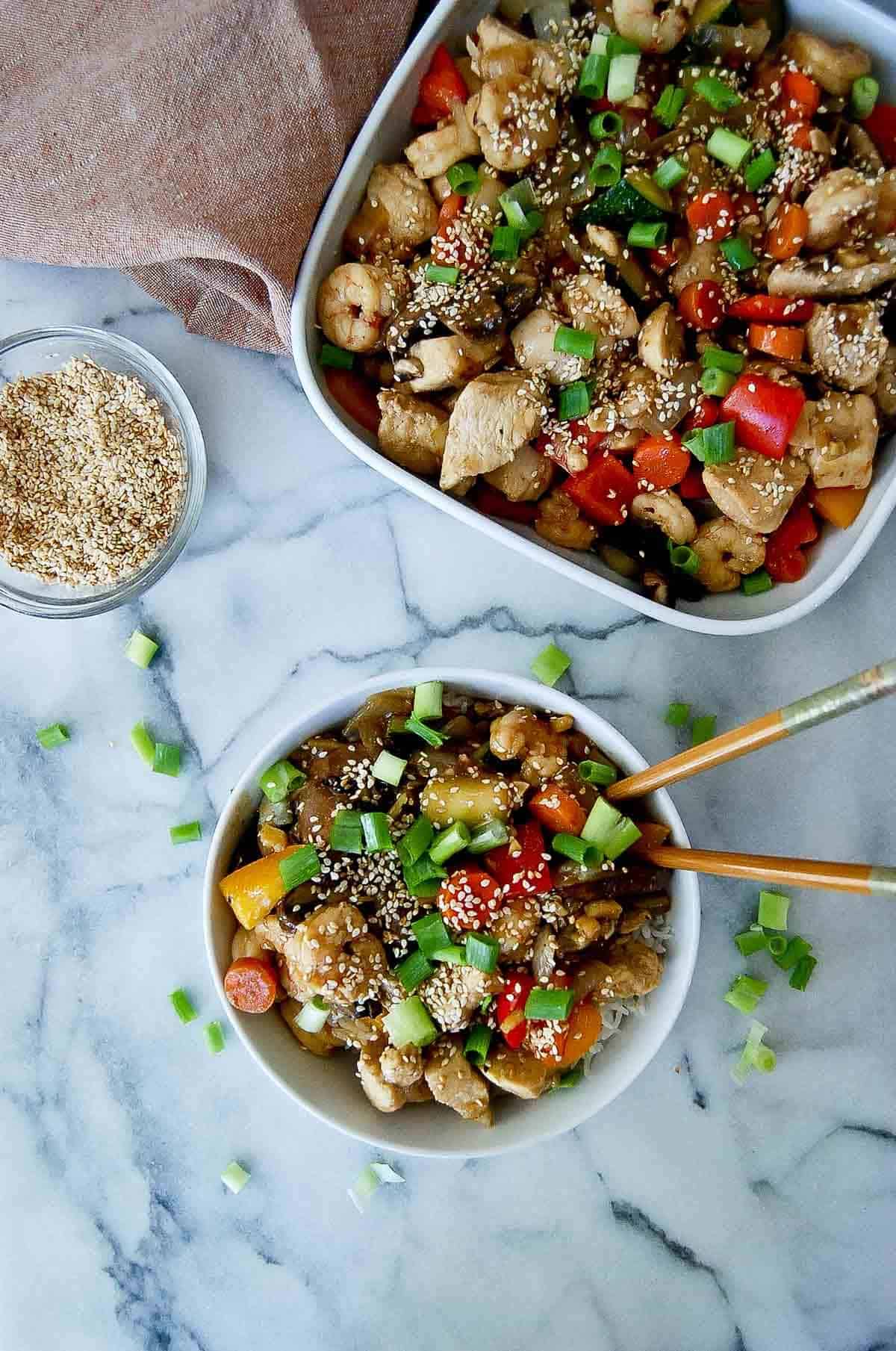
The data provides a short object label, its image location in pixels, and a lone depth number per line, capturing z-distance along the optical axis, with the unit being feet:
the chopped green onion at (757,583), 2.05
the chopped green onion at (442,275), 2.01
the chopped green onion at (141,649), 2.21
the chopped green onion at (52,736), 2.22
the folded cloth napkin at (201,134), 2.03
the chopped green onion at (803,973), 2.17
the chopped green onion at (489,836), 1.98
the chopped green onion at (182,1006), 2.21
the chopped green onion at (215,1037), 2.21
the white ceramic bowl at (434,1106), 2.02
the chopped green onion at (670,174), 1.99
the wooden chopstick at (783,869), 1.73
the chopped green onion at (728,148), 2.00
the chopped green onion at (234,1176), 2.20
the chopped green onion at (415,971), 2.01
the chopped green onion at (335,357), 2.07
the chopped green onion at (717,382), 1.98
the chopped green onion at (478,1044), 2.03
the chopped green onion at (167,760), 2.21
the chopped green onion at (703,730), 2.17
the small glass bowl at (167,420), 2.17
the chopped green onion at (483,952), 1.96
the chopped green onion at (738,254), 1.99
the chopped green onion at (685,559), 2.04
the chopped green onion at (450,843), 1.98
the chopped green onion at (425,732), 2.03
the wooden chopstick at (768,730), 1.65
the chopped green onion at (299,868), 2.00
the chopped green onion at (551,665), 2.17
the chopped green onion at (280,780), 2.05
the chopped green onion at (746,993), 2.16
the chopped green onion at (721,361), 1.98
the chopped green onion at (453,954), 1.99
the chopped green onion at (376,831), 1.99
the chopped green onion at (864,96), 2.01
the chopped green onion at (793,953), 2.17
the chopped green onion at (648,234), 2.00
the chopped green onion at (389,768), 2.03
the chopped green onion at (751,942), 2.18
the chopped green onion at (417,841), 2.00
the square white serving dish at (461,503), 2.00
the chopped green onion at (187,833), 2.21
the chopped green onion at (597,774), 2.02
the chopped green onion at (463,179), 2.02
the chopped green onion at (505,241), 2.01
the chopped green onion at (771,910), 2.17
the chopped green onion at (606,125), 2.00
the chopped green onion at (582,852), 1.98
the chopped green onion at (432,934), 2.00
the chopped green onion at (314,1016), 2.03
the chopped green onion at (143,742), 2.21
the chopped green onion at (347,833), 2.00
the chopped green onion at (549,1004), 1.97
